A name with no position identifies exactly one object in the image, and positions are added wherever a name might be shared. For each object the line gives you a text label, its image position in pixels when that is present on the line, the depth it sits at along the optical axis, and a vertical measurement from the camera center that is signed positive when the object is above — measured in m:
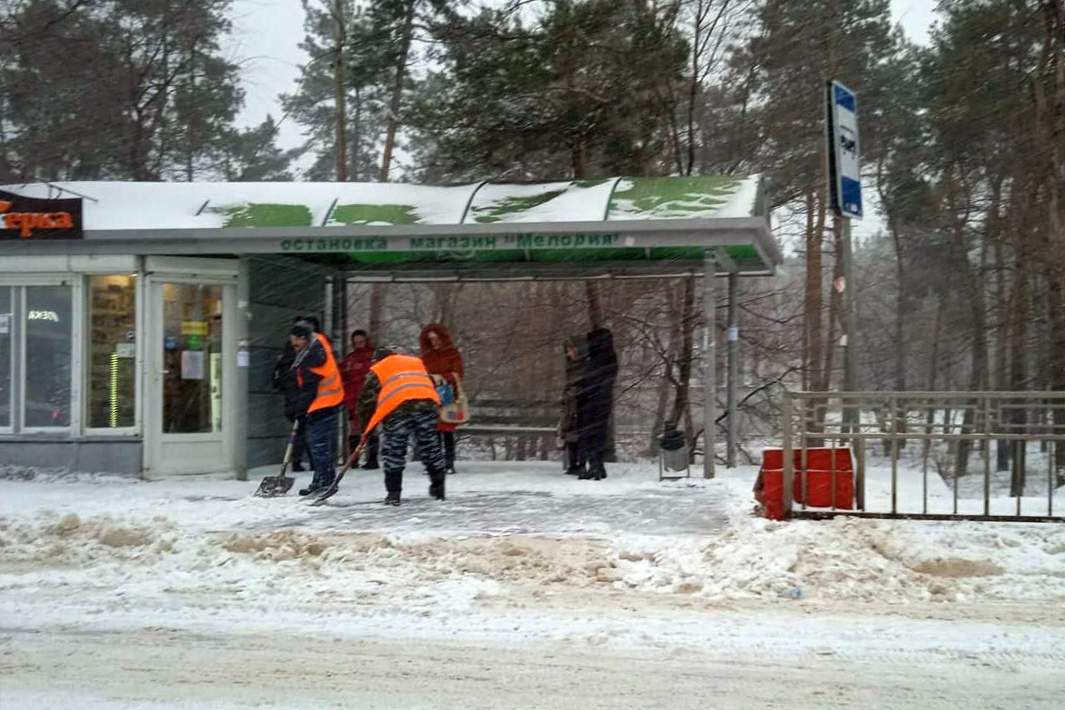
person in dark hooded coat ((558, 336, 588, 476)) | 12.27 -0.28
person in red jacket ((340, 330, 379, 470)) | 13.15 +0.16
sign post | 10.16 +2.04
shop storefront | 12.07 +0.22
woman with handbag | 12.87 +0.30
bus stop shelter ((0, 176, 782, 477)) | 11.65 +1.30
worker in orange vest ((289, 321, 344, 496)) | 10.85 -0.18
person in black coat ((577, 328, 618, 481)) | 11.87 -0.14
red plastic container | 9.25 -0.93
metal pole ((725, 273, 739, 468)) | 13.02 +0.26
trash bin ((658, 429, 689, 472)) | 12.37 -0.87
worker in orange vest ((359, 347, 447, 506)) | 10.29 -0.32
